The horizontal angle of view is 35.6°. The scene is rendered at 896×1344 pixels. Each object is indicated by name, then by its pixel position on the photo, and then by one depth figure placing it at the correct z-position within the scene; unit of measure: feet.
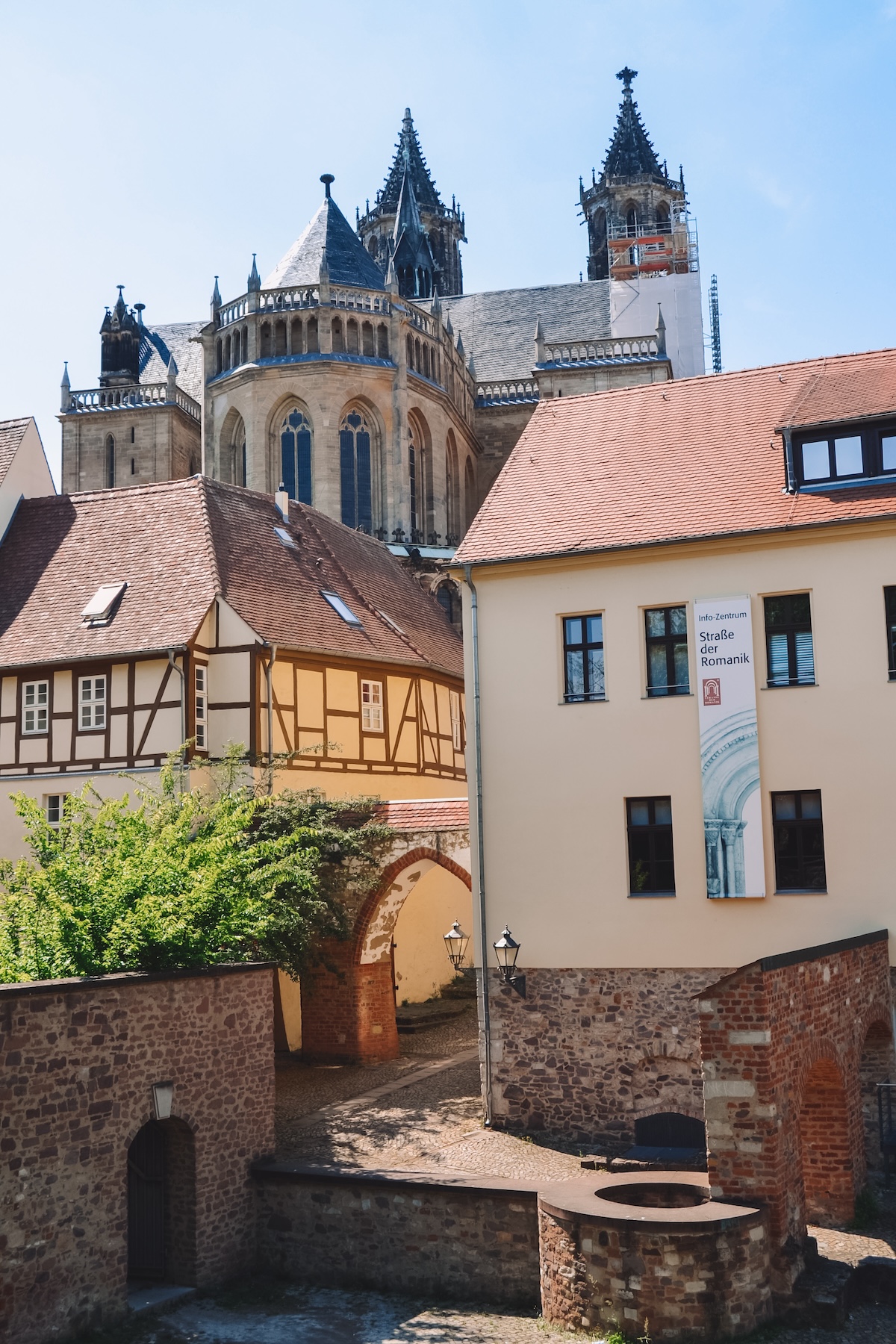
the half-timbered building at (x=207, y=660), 74.49
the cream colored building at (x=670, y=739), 55.62
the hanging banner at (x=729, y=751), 56.13
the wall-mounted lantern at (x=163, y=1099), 46.57
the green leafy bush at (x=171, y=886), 49.26
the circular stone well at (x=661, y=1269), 39.78
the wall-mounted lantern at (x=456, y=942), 67.95
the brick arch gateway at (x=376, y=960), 70.69
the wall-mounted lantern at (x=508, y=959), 58.39
